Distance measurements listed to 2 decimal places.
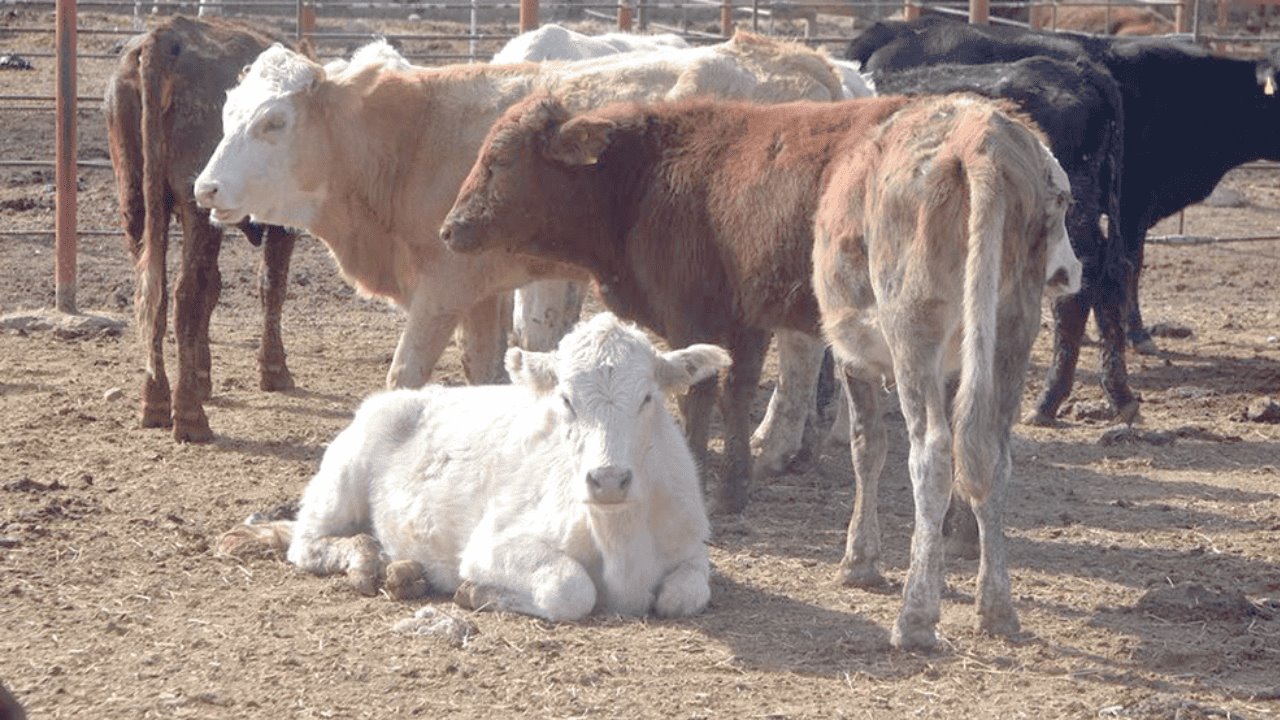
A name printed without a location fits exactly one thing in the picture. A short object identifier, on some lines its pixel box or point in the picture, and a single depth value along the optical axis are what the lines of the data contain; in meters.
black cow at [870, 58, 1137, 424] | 17.67
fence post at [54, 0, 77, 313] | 21.92
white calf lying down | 11.63
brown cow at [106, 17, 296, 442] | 17.02
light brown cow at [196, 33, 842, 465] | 15.90
